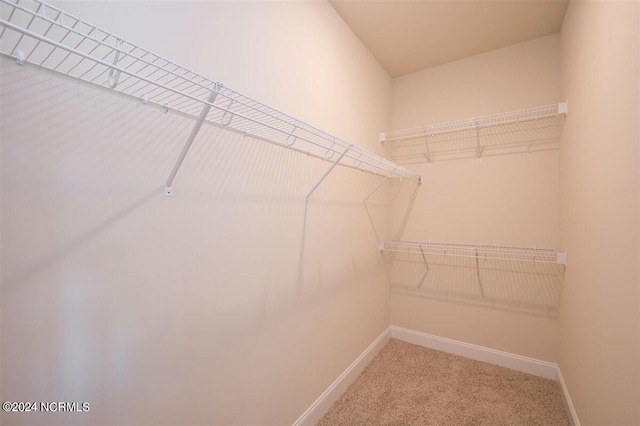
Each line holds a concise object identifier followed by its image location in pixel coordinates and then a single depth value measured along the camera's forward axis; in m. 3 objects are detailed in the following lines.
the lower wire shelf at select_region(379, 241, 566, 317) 2.10
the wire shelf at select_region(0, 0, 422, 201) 0.65
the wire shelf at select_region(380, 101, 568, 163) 2.10
